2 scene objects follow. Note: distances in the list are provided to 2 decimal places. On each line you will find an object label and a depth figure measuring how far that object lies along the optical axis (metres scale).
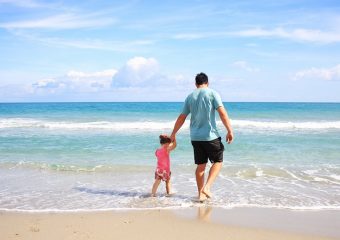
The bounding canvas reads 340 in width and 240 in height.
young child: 6.61
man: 5.83
